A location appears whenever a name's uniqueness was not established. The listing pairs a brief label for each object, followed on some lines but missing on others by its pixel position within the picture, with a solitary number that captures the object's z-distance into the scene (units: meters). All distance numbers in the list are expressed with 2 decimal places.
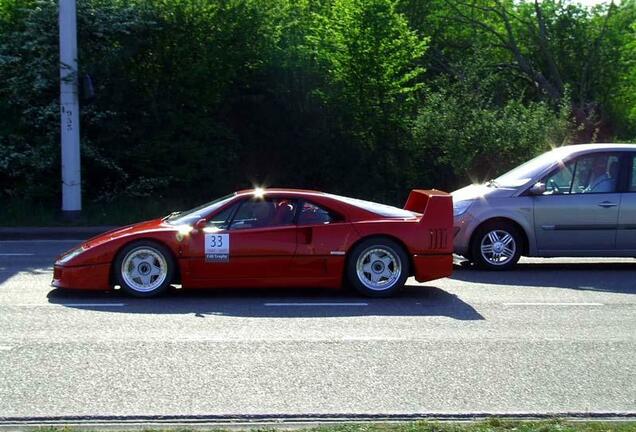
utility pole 17.55
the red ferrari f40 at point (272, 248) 9.59
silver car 11.88
